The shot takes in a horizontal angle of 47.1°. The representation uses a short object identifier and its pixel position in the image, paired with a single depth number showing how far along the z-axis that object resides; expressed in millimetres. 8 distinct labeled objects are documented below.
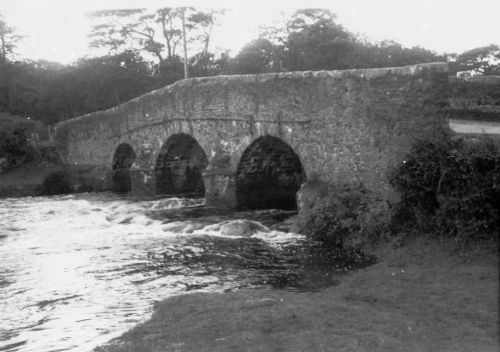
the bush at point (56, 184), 24861
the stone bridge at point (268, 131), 11156
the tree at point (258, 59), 36750
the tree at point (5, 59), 39250
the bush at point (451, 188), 8492
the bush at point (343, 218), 10188
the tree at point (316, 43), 34625
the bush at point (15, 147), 28812
